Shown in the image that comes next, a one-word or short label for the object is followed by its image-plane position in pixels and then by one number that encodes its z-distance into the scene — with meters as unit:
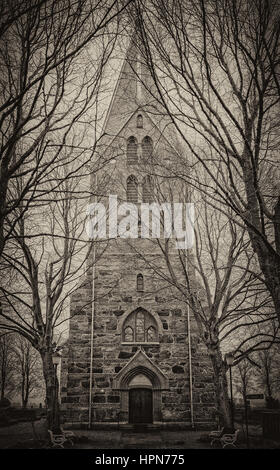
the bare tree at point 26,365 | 27.97
